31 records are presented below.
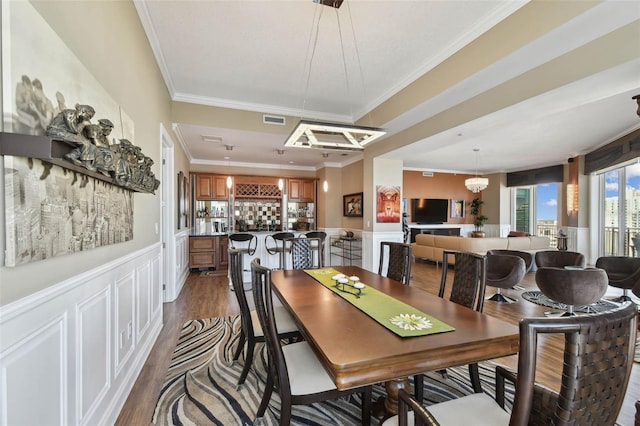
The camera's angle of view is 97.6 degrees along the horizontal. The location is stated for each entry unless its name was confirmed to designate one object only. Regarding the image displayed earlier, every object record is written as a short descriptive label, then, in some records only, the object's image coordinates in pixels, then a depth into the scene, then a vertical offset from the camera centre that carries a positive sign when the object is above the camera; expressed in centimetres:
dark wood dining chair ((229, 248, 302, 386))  213 -94
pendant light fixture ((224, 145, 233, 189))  591 +136
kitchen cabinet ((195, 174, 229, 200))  738 +64
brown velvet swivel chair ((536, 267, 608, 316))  336 -89
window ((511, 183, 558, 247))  902 +6
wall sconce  740 +37
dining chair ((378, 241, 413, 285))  284 -53
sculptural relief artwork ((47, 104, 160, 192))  115 +31
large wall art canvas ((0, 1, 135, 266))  97 +29
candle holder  216 -61
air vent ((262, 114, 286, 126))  469 +155
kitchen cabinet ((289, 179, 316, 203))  813 +63
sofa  619 -78
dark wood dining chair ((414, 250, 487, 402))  200 -56
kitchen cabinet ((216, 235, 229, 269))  699 -98
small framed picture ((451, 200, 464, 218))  1031 +11
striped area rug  192 -141
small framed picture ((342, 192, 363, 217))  662 +17
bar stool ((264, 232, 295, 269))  590 -73
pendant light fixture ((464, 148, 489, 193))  774 +79
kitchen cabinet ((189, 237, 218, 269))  669 -98
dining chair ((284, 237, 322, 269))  360 -55
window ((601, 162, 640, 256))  620 +4
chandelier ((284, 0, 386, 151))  257 +79
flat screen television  979 +5
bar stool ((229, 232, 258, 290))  545 -64
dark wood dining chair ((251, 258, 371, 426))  148 -94
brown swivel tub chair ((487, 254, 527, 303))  420 -93
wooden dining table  120 -63
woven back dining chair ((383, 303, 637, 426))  80 -46
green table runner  148 -63
